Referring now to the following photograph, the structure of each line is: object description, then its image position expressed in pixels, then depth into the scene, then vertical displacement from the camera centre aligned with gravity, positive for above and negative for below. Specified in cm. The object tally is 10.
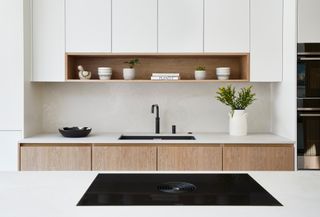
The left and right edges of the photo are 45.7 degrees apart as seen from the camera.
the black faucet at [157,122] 386 -20
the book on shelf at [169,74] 371 +28
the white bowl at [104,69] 376 +33
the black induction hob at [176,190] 141 -36
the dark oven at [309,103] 326 +0
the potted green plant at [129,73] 376 +30
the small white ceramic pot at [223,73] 376 +30
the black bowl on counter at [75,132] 351 -28
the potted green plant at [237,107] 369 -4
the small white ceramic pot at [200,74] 377 +29
